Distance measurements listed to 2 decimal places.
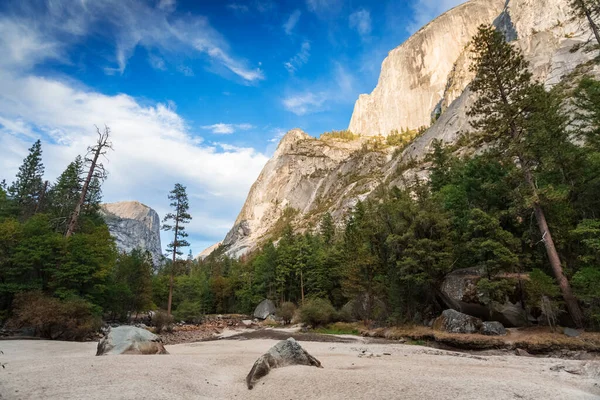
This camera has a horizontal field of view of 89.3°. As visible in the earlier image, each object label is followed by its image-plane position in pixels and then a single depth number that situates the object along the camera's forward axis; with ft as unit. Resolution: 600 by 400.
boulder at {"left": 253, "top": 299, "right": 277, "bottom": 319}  162.71
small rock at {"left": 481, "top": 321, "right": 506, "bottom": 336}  52.51
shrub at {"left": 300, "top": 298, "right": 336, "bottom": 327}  97.76
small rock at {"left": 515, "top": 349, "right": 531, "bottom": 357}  43.47
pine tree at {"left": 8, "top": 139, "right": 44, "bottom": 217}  130.41
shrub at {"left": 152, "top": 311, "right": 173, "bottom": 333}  85.66
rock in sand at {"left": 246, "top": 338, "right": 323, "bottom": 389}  28.26
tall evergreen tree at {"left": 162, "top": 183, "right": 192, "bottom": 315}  101.45
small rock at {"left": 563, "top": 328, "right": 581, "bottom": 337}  47.13
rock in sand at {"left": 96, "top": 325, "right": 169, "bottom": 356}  37.53
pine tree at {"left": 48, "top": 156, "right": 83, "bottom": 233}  115.80
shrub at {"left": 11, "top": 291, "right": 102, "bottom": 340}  58.95
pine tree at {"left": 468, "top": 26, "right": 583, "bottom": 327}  56.70
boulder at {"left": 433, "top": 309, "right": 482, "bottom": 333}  56.00
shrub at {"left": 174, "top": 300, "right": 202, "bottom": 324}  131.75
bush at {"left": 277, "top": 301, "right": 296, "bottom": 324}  121.49
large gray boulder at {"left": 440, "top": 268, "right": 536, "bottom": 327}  59.93
